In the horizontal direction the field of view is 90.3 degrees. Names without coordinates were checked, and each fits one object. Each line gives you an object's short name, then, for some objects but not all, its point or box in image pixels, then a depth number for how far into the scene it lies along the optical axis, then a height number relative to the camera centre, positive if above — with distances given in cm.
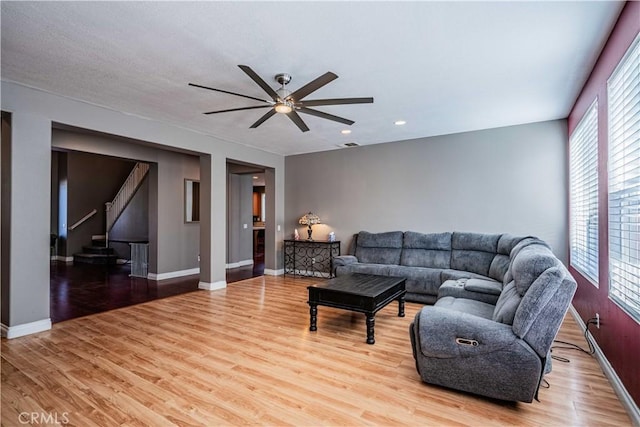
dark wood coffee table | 330 -89
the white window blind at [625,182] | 204 +23
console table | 679 -95
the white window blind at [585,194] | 318 +24
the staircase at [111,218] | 859 -12
